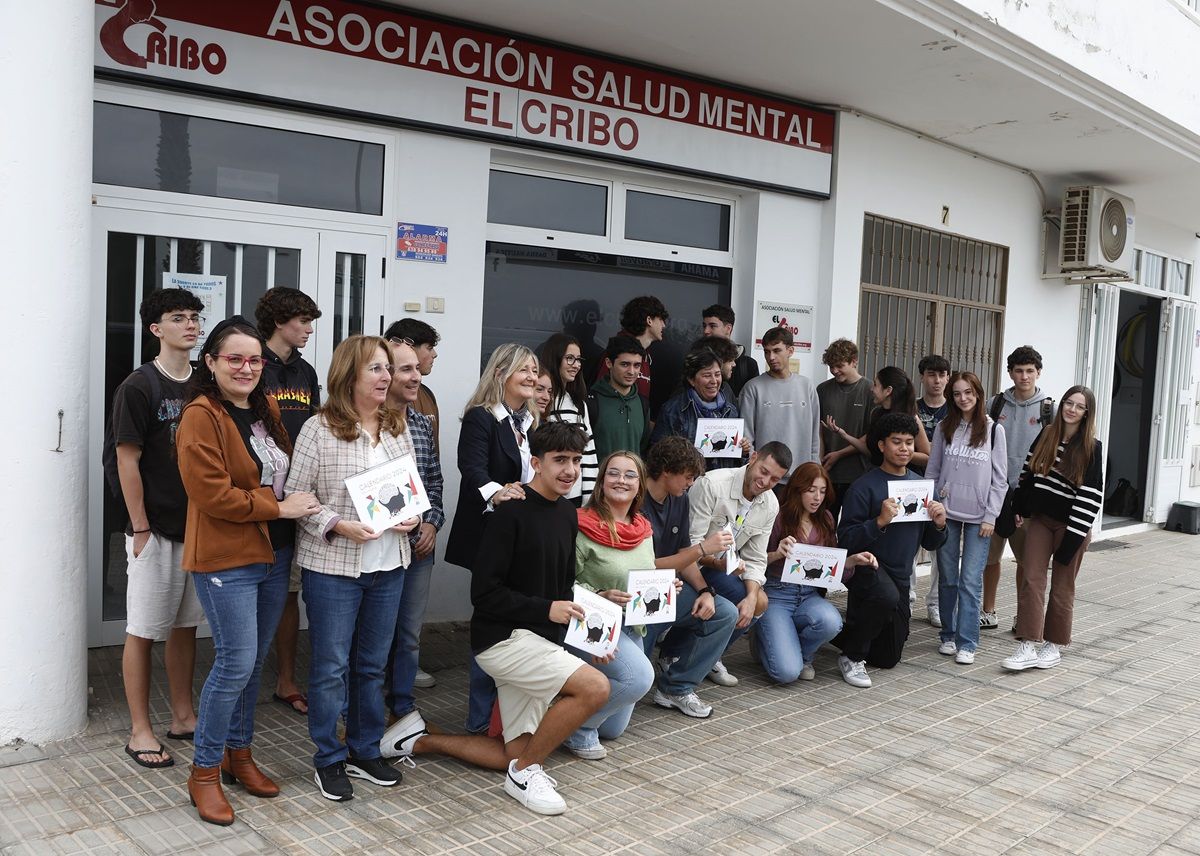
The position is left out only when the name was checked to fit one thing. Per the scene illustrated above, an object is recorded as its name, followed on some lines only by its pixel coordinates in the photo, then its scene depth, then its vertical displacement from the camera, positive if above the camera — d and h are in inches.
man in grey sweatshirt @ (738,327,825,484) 260.7 -6.7
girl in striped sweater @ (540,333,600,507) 218.2 -2.6
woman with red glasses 137.9 -22.5
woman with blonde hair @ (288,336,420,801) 149.3 -28.0
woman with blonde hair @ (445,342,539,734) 181.8 -15.1
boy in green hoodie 232.4 -6.1
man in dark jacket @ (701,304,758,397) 265.6 +13.6
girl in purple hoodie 252.2 -24.8
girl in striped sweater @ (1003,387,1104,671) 244.4 -28.7
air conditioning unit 403.2 +66.2
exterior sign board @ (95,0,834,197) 209.2 +67.7
